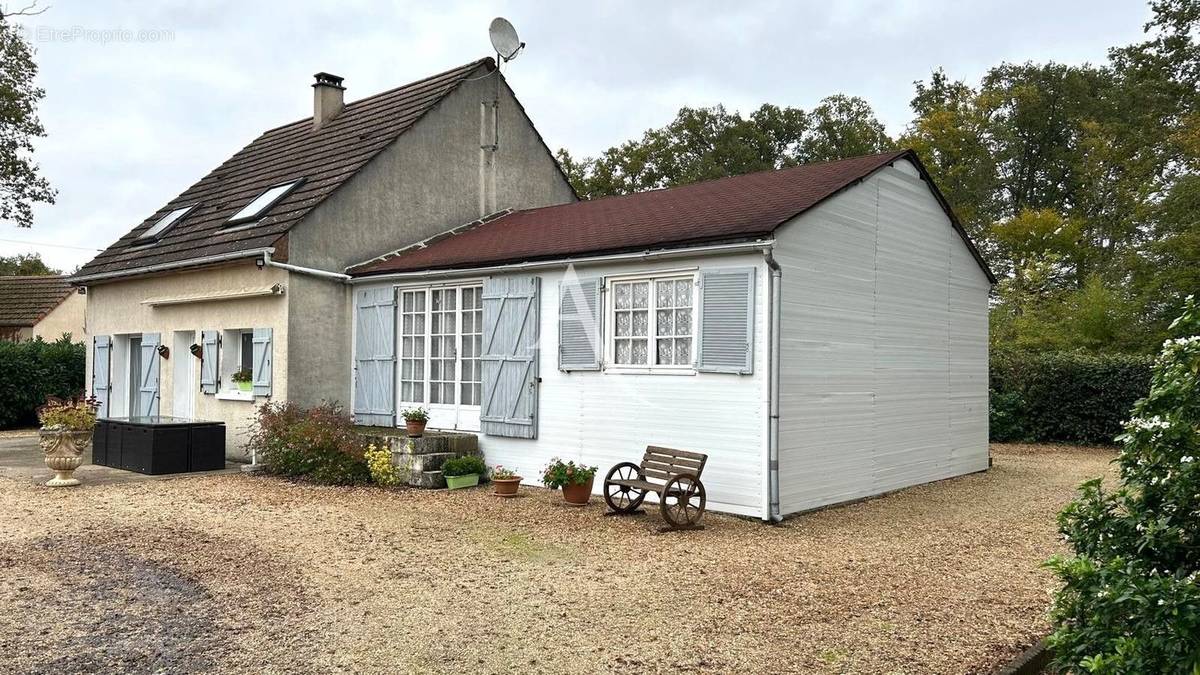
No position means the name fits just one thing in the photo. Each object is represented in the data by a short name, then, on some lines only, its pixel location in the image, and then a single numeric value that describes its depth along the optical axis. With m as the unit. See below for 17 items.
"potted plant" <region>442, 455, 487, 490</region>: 11.54
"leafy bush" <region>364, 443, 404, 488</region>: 11.66
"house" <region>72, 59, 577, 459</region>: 13.66
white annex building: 9.58
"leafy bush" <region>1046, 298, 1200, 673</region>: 3.55
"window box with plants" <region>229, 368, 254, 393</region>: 14.41
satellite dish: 16.08
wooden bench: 8.88
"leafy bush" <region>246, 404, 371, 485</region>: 11.97
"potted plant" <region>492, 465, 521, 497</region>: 10.83
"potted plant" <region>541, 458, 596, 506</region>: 10.19
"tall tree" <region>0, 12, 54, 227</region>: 26.45
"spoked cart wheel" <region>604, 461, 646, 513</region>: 9.59
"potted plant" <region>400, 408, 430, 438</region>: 11.95
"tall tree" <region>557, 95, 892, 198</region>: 35.44
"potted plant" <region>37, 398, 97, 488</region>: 11.34
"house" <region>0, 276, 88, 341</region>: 31.52
